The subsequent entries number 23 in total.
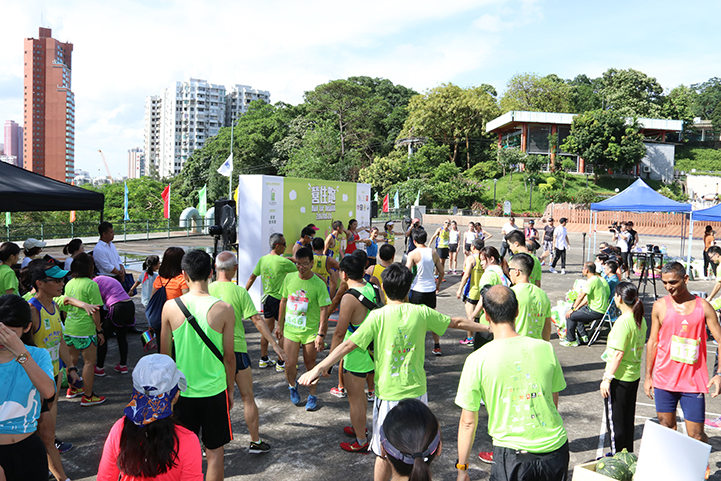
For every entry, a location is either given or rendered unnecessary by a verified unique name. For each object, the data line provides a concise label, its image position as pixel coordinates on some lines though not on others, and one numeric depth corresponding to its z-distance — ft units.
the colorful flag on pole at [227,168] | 67.74
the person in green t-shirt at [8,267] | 18.20
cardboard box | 9.66
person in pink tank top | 12.66
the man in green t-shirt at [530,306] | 15.23
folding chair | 27.03
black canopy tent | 22.18
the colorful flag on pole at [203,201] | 63.36
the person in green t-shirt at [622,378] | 12.89
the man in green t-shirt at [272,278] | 21.72
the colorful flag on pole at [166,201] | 77.71
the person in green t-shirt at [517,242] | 22.57
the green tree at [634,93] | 190.19
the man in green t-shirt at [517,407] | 8.35
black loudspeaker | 37.14
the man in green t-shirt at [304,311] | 17.57
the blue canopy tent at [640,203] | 41.91
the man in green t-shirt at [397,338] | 11.19
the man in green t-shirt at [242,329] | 13.64
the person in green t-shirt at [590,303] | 26.53
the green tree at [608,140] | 148.05
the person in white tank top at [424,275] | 23.61
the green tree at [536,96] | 191.81
